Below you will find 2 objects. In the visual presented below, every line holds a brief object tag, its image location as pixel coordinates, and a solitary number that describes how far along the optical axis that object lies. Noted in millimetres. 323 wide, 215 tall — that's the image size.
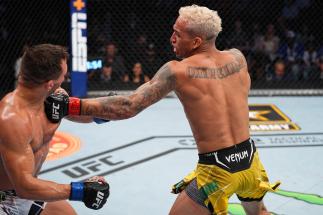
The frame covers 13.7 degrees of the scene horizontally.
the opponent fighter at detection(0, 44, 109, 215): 5909
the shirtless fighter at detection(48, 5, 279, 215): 6206
